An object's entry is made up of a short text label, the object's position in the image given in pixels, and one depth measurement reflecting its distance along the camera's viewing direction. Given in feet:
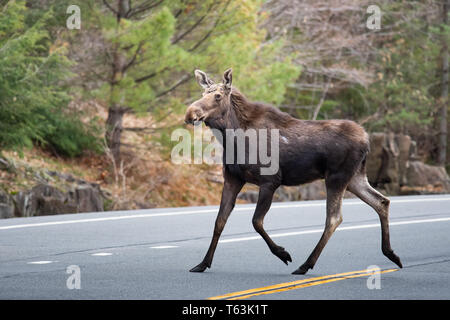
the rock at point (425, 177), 95.61
